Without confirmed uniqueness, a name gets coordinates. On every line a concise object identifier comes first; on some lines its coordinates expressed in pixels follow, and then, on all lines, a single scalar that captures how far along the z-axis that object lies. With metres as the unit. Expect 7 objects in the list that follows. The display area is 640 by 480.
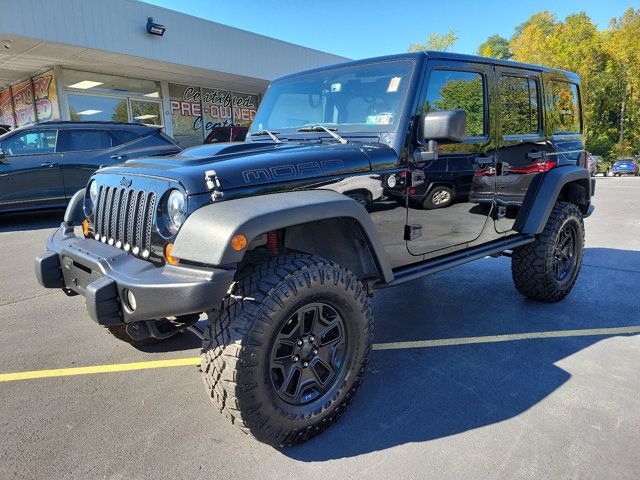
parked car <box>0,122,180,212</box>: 7.78
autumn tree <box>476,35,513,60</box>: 65.54
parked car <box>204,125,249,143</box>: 12.01
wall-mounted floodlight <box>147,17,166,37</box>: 12.63
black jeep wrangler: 2.04
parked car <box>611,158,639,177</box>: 30.67
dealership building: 11.06
